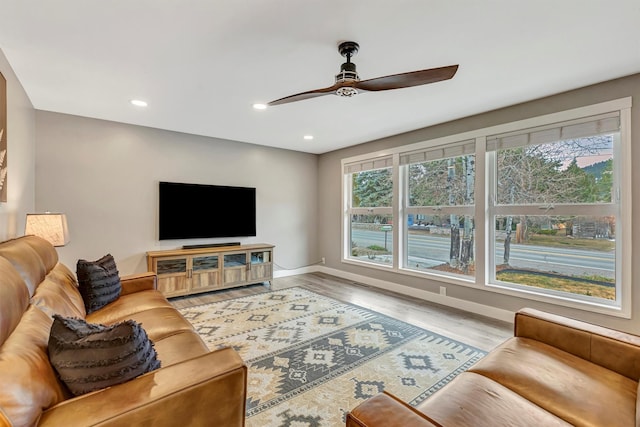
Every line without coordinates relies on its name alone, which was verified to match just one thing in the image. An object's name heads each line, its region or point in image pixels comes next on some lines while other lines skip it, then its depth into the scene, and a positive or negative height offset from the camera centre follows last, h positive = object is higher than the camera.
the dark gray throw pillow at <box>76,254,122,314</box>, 2.18 -0.57
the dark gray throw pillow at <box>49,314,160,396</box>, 1.01 -0.51
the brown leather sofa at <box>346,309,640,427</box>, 1.05 -0.75
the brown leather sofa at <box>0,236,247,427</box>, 0.86 -0.61
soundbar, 4.24 -0.52
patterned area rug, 1.83 -1.18
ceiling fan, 1.78 +0.84
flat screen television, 4.10 +0.00
